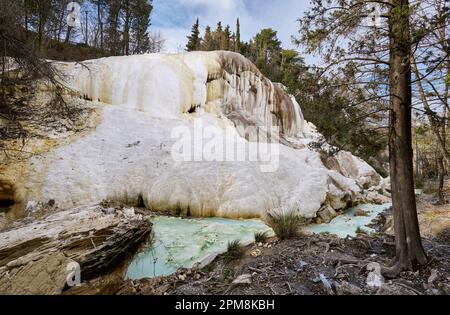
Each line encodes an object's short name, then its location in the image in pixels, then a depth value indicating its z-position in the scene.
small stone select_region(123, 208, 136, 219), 5.82
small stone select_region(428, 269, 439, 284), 2.91
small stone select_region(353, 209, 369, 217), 8.90
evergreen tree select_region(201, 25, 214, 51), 32.82
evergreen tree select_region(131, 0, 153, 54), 21.84
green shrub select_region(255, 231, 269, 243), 4.60
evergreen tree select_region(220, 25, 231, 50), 33.03
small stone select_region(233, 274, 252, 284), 3.07
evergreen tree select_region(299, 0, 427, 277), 3.16
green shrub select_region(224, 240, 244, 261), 4.01
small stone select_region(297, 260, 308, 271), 3.36
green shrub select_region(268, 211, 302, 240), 4.62
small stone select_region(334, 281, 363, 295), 2.79
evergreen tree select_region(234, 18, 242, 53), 32.86
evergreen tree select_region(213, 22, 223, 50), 33.78
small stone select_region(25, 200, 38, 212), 6.11
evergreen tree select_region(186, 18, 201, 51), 30.39
